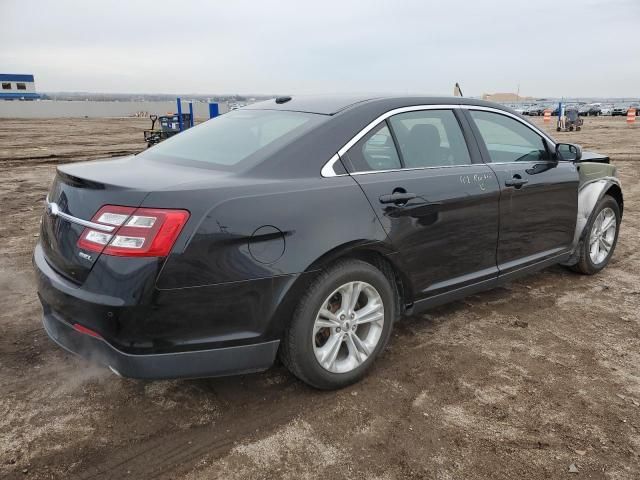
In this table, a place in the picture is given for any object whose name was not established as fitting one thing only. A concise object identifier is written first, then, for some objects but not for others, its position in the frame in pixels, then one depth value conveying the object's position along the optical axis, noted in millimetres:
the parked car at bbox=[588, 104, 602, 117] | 53938
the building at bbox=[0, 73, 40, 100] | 70625
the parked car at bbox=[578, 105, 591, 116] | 54281
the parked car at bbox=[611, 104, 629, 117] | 53709
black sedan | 2387
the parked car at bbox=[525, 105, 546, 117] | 56831
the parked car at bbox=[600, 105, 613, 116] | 56472
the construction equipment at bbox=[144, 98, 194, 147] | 17606
